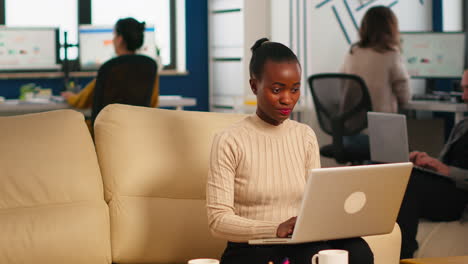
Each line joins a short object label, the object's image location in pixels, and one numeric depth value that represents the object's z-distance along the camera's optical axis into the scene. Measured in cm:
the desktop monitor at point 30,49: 597
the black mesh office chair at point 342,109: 511
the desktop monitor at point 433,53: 610
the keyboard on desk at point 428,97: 576
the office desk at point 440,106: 530
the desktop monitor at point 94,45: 611
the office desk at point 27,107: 523
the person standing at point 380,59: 529
